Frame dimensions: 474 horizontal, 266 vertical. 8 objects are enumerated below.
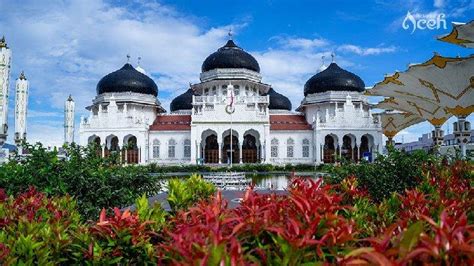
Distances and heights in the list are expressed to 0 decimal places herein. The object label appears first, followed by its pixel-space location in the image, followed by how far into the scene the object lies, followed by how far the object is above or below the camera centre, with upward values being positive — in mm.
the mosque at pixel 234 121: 37219 +3729
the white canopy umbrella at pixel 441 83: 20202 +4437
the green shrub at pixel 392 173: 7793 -395
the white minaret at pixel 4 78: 21469 +4796
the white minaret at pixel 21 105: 28016 +4148
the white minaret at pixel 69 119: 39531 +4296
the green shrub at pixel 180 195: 5551 -593
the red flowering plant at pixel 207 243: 1393 -376
